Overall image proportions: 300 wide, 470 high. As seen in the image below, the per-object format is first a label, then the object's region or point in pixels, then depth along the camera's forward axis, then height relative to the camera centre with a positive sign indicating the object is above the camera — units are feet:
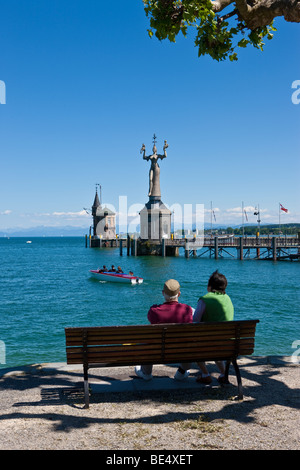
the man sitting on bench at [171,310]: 19.36 -3.60
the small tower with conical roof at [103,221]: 385.15 +12.38
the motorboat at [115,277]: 127.34 -13.79
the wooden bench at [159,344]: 17.84 -4.90
